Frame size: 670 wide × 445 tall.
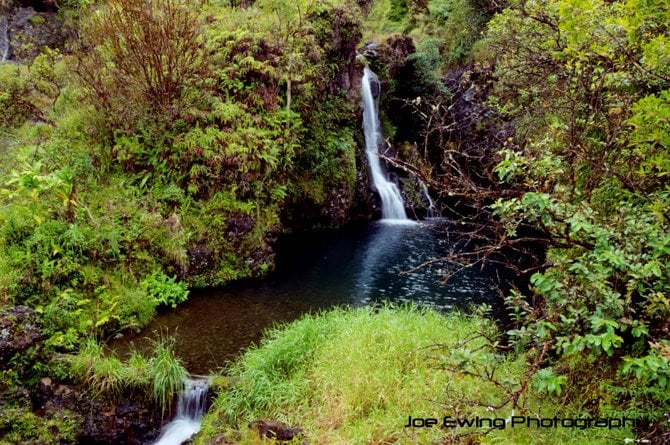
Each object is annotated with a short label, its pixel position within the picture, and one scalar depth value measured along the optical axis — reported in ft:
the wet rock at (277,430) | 15.94
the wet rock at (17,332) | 18.57
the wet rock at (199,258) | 31.07
